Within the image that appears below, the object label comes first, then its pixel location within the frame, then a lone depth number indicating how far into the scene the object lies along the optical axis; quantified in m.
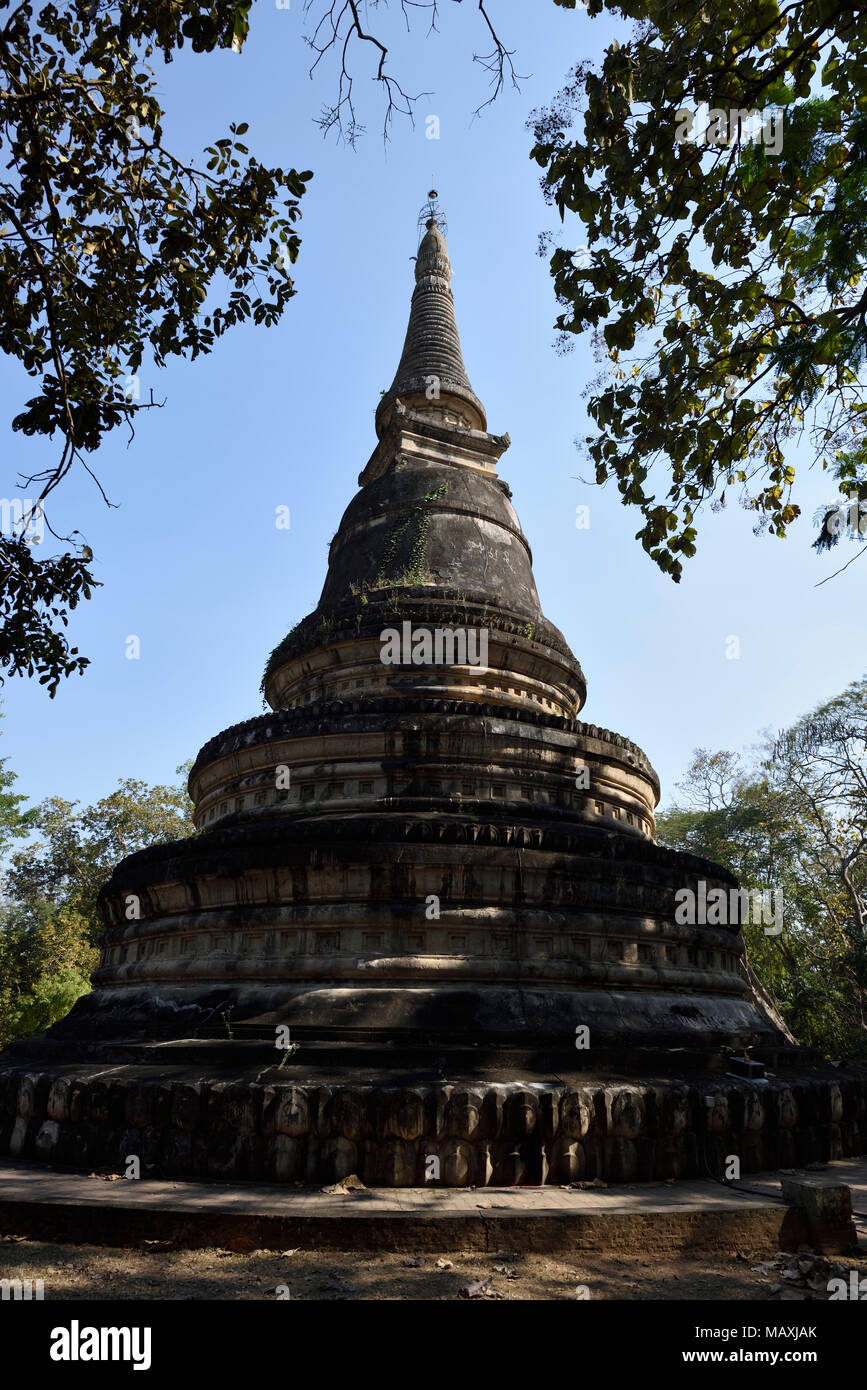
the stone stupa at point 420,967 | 6.09
